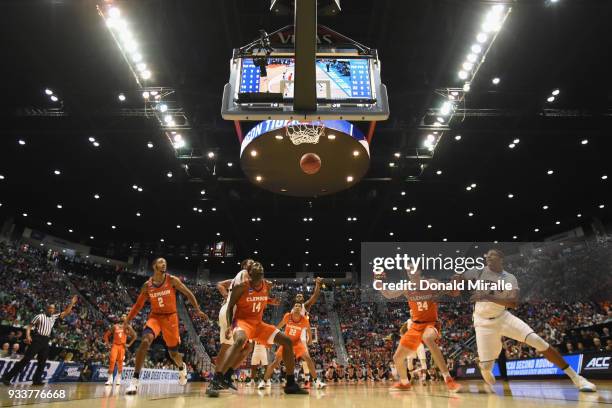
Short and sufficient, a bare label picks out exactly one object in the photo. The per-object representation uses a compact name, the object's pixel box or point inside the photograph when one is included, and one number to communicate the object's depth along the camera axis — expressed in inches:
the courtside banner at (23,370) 326.0
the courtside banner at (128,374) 568.0
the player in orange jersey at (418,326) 254.1
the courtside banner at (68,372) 450.6
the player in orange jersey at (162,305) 238.4
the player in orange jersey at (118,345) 430.9
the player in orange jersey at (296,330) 321.1
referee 301.3
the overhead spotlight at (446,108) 462.6
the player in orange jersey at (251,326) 187.3
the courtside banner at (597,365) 378.9
